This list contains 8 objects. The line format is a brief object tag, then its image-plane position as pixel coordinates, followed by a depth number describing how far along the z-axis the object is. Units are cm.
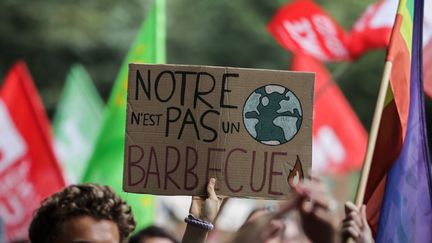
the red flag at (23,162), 1618
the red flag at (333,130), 2056
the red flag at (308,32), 1488
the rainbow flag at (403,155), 883
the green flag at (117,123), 1499
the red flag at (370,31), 1530
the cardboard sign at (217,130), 810
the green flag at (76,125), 2170
